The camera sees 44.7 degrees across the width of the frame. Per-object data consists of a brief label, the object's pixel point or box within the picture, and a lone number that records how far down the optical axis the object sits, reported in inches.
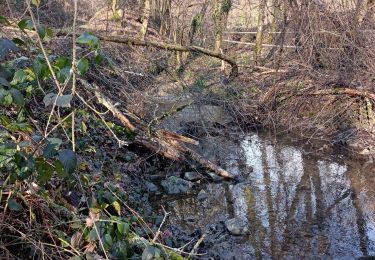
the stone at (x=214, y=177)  222.4
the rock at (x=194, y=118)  276.2
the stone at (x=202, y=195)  204.5
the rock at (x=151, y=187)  202.7
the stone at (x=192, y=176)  219.9
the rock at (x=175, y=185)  207.3
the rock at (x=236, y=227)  172.2
